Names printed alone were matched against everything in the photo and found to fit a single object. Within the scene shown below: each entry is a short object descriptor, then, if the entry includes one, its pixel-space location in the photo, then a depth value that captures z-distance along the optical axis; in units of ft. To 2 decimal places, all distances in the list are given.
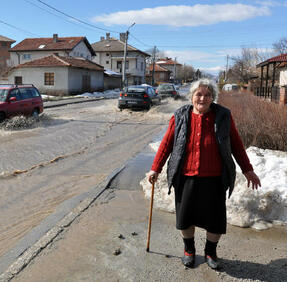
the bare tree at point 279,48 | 157.62
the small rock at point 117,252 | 10.77
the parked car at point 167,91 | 89.80
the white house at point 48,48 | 152.46
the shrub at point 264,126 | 20.72
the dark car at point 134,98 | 59.41
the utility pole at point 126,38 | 123.65
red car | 39.93
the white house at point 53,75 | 112.88
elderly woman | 9.56
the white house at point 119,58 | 212.23
